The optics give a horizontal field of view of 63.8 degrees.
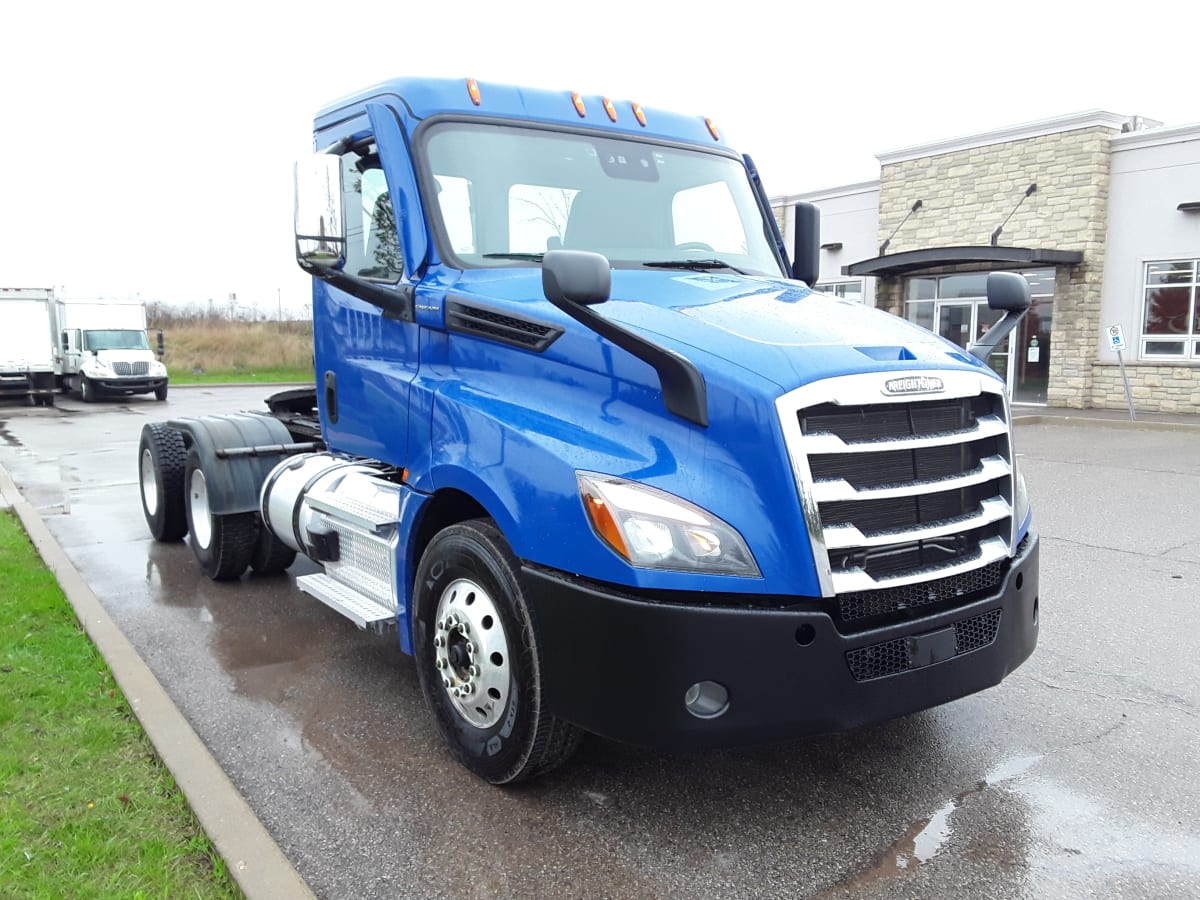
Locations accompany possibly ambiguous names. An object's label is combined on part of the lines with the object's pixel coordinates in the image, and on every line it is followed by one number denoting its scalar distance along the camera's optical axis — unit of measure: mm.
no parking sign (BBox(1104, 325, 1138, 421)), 17781
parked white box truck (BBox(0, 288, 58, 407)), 25891
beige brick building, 18938
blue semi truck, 2975
